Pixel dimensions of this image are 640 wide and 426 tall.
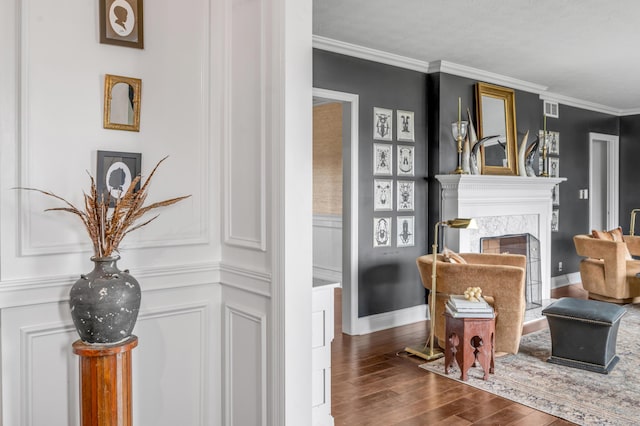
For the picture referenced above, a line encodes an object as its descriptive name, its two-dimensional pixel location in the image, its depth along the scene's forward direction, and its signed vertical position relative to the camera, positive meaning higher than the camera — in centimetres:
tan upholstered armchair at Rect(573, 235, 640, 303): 572 -76
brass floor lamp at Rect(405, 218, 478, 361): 373 -82
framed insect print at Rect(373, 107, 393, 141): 478 +84
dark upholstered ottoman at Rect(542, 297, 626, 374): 362 -96
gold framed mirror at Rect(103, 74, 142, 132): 217 +48
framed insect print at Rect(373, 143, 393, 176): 479 +49
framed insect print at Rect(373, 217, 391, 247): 481 -23
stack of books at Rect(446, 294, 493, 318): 346 -73
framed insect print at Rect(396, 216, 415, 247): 499 -24
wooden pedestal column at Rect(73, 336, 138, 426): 184 -67
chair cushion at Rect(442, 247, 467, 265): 402 -41
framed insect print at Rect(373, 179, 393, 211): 480 +14
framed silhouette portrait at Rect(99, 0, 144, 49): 216 +84
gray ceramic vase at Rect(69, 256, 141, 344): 180 -36
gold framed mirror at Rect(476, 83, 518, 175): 546 +95
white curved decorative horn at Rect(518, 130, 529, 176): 580 +59
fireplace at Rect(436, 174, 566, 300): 500 +1
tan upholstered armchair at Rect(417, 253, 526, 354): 372 -63
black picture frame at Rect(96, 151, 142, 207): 216 +17
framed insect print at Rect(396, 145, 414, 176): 498 +49
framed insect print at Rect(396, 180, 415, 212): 499 +14
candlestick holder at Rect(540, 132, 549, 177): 631 +68
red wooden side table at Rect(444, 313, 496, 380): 347 -96
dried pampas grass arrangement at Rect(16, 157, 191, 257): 195 -4
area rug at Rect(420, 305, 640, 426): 298 -124
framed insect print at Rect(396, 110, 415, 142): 496 +85
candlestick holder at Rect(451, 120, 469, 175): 511 +80
